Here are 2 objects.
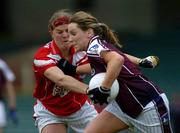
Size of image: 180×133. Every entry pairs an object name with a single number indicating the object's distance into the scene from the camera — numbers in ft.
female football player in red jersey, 55.62
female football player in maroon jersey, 50.14
